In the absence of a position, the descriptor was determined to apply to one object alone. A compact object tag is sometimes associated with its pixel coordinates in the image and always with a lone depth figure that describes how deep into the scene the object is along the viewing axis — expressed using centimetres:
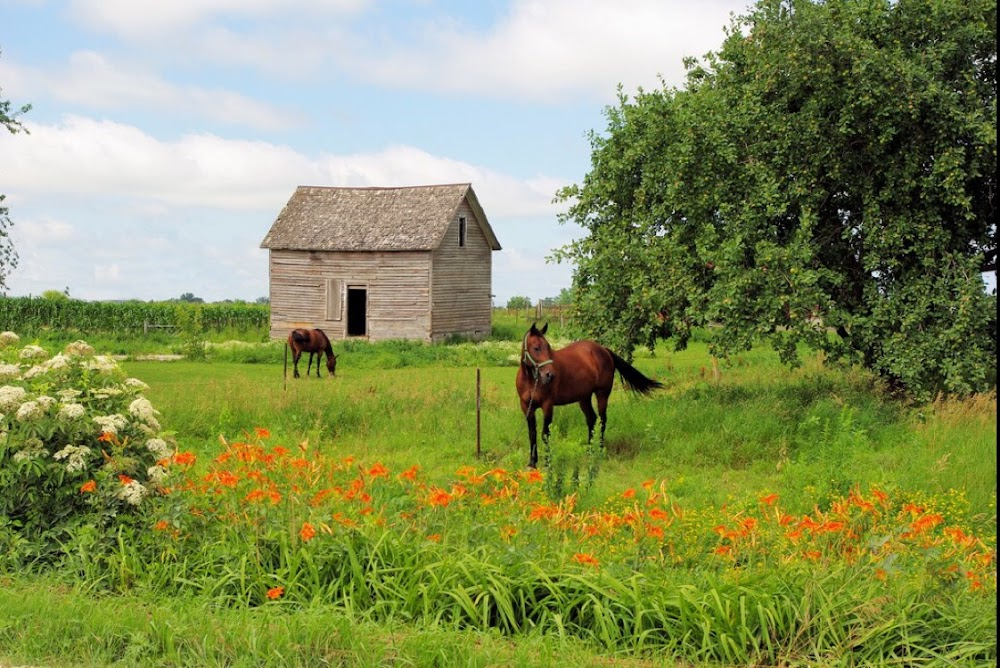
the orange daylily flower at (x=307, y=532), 682
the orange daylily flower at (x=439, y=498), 719
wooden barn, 3819
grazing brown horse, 2831
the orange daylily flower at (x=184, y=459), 773
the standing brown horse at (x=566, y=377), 1439
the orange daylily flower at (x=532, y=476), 830
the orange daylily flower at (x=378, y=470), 755
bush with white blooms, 778
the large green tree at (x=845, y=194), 1608
